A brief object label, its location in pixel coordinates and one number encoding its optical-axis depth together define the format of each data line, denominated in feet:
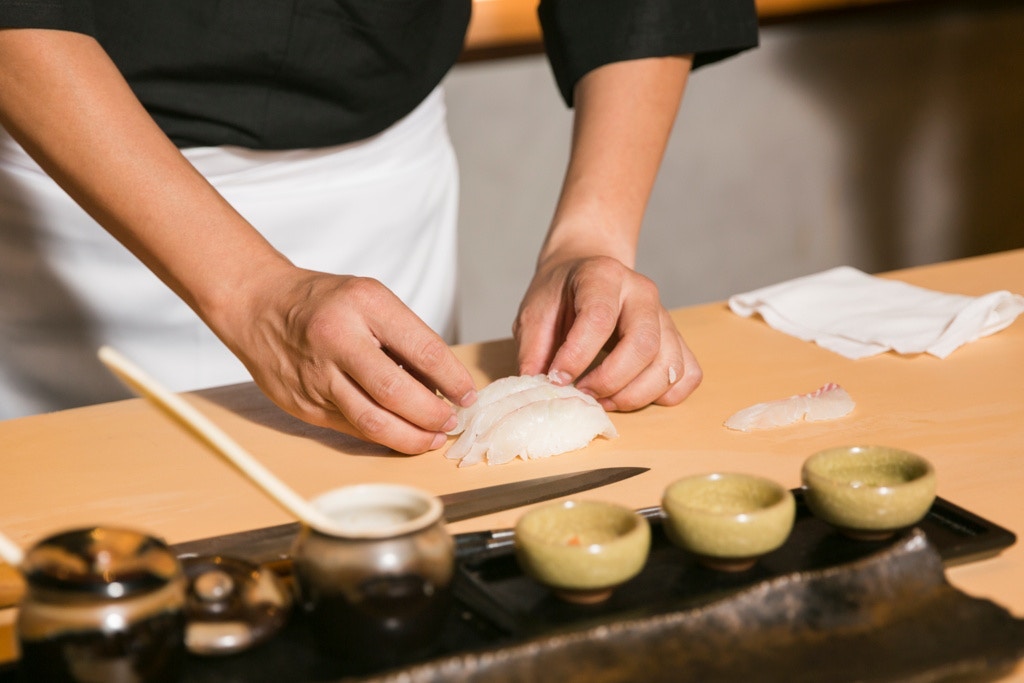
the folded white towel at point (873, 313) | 4.41
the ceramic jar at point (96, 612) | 2.05
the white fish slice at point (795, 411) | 3.69
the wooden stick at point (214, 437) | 2.21
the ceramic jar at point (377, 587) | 2.24
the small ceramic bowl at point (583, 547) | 2.40
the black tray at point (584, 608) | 2.31
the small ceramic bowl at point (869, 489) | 2.67
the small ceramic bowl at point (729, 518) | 2.52
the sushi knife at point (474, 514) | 2.76
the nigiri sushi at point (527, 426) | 3.56
